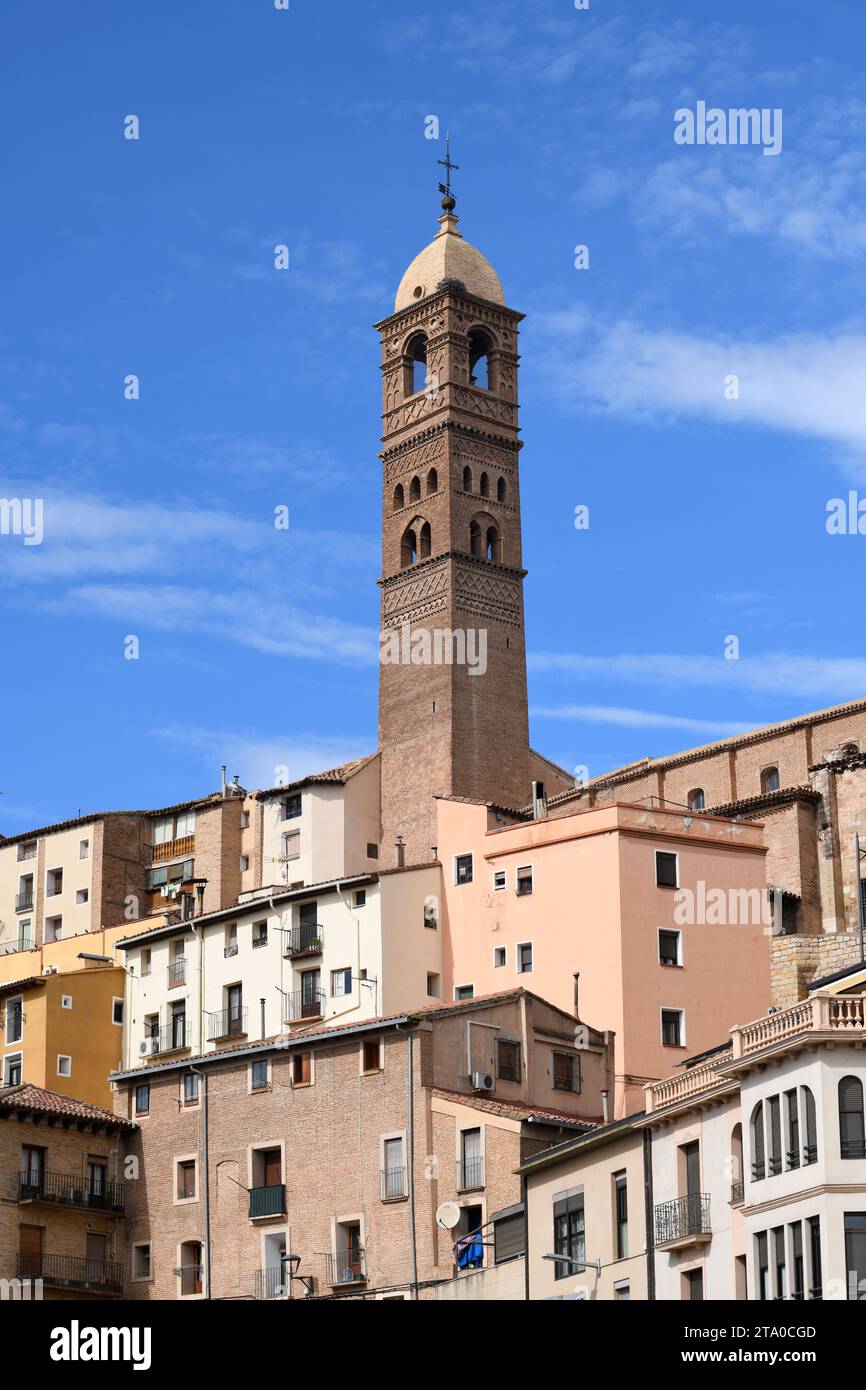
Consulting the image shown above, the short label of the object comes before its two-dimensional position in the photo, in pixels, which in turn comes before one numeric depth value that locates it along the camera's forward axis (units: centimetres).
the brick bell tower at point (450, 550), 9144
